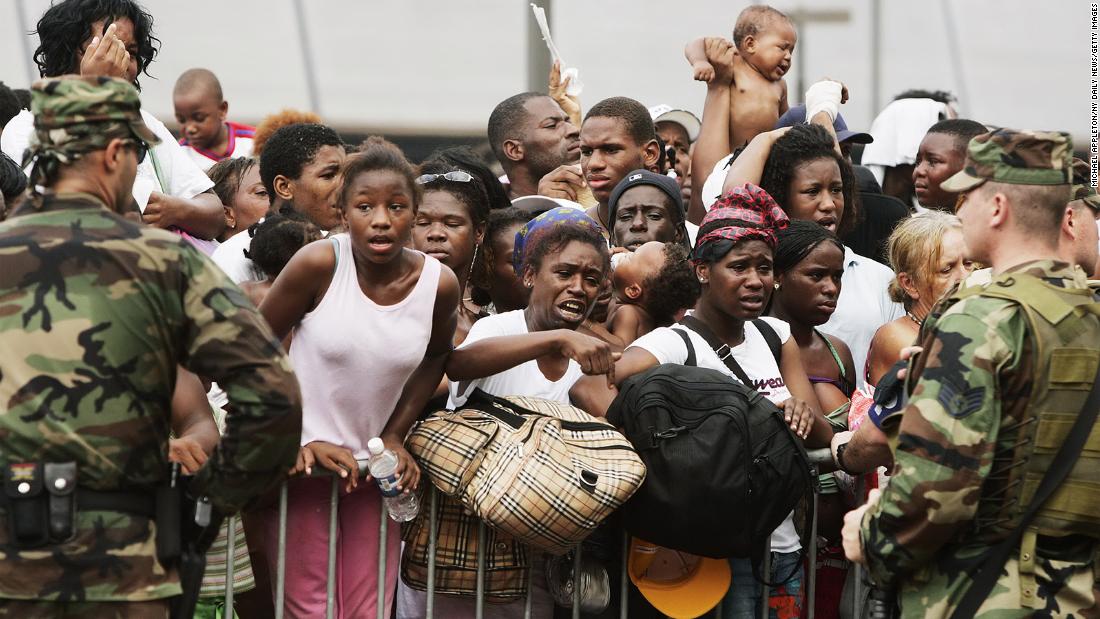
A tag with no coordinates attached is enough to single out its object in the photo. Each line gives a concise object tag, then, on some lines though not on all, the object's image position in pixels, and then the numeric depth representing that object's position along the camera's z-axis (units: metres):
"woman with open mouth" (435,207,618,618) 10.49
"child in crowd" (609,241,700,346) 12.75
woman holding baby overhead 14.12
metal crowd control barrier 10.37
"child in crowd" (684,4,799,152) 15.42
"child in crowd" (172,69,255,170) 18.48
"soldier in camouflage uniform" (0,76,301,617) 7.66
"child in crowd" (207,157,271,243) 14.80
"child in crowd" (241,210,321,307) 11.91
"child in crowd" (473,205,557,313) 13.11
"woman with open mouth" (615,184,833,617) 11.17
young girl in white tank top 10.34
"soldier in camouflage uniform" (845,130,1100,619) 8.41
